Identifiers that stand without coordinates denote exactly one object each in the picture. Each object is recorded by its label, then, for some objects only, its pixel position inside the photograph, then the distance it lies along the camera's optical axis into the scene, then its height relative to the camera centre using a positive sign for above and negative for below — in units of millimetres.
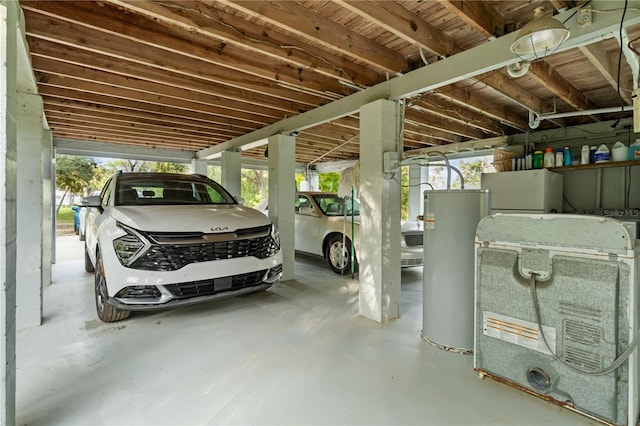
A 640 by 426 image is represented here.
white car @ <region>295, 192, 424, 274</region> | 4574 -404
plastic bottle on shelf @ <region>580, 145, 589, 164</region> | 4680 +777
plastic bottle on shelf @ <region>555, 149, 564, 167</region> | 4926 +768
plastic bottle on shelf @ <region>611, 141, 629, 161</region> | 4315 +763
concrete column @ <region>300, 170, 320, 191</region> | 10938 +939
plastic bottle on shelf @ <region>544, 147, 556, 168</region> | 5023 +770
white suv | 2711 -393
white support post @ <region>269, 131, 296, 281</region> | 4801 +229
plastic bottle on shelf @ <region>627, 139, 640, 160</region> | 4164 +751
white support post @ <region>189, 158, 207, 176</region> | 8305 +1095
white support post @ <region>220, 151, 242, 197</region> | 6320 +736
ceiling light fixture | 1769 +1021
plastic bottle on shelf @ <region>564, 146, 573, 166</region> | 4879 +778
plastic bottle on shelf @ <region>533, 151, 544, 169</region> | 5156 +787
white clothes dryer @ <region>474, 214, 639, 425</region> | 1608 -578
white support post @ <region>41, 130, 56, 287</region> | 4098 -46
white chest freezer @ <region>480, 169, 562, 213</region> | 4746 +269
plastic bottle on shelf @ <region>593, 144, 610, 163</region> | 4480 +757
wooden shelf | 4241 +602
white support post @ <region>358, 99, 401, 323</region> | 3209 -108
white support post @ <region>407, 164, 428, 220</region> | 8141 +427
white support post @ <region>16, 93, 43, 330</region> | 2939 -39
